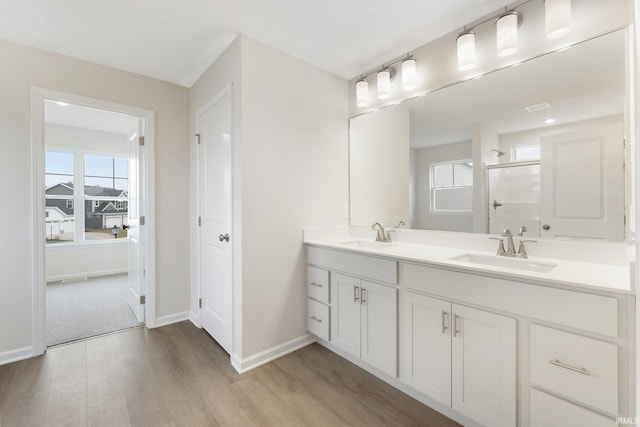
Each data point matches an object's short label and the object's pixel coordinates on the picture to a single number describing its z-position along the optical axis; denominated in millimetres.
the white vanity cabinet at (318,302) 2154
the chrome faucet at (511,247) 1587
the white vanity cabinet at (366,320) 1719
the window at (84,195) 4359
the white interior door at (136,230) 2682
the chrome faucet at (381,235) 2305
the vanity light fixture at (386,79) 2041
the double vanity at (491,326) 1038
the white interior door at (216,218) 2141
